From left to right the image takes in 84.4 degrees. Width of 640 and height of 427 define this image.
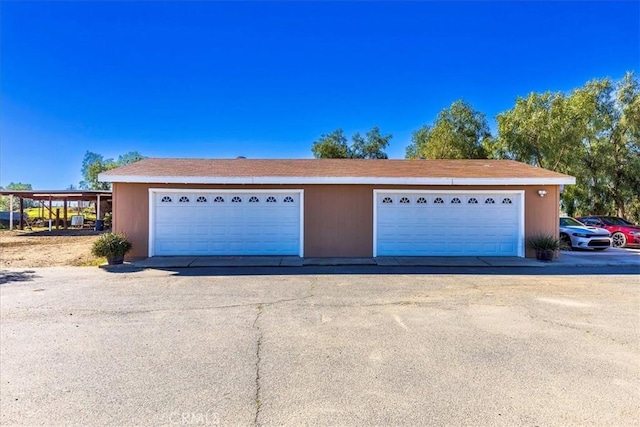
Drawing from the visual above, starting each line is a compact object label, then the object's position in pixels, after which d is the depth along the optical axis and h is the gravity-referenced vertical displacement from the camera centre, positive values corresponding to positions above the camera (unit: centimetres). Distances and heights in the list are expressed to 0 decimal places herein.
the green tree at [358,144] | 3083 +586
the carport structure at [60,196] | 2202 +95
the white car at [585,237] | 1291 -104
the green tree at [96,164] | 4228 +620
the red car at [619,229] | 1430 -81
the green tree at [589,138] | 1820 +388
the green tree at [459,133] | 2430 +533
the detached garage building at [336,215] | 1104 -18
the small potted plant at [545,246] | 1065 -113
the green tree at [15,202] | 4528 +124
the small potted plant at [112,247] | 989 -107
